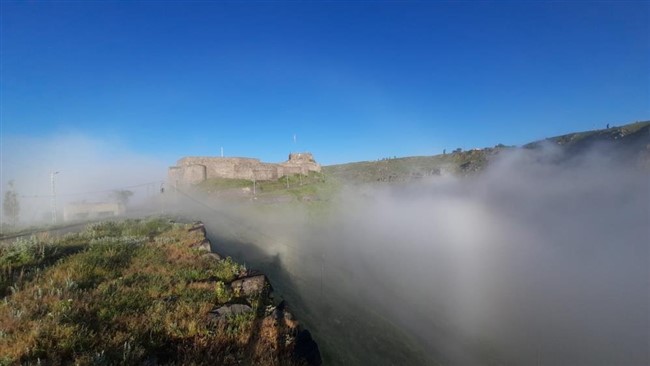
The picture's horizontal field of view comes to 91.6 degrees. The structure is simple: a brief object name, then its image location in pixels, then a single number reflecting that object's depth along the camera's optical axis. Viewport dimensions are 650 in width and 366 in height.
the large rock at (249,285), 9.24
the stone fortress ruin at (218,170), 48.75
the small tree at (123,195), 57.56
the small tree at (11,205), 57.65
